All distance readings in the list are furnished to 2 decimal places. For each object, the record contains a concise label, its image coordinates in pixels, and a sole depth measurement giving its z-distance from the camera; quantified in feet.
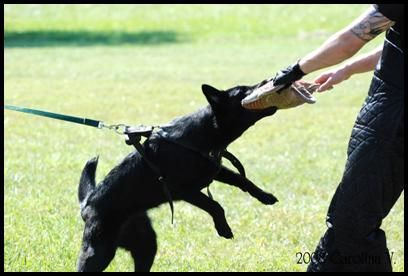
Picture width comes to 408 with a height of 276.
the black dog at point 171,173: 29.66
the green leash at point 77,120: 29.81
